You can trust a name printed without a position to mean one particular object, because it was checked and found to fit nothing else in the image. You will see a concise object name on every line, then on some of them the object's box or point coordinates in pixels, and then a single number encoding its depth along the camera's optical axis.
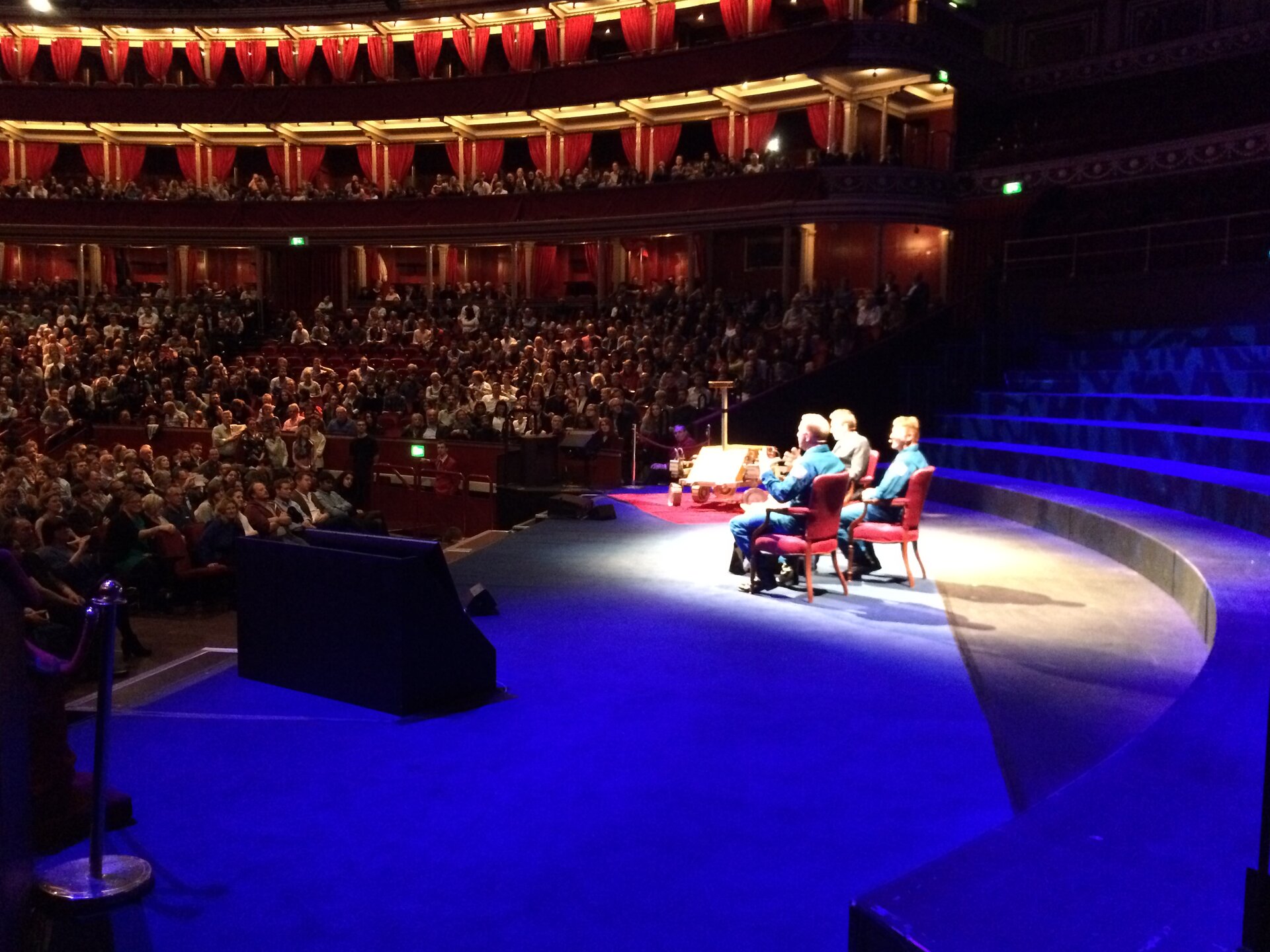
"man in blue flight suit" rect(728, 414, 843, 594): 7.46
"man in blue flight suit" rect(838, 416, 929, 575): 8.07
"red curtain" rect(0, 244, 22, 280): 29.94
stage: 3.31
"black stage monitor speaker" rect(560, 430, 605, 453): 14.28
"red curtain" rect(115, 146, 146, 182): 29.77
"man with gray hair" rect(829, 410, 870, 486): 8.46
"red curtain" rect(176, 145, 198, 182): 29.75
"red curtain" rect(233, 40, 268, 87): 28.41
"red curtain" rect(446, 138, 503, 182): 27.64
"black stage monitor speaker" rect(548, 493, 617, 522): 11.38
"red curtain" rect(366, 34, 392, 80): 27.64
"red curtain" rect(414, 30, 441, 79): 27.34
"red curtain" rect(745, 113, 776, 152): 24.06
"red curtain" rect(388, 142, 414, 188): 28.61
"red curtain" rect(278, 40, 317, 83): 28.12
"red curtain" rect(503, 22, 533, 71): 26.25
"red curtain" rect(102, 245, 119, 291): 30.16
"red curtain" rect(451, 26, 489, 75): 27.03
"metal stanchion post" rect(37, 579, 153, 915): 3.12
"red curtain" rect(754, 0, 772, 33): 23.47
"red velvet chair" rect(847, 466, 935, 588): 7.80
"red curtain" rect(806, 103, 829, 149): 22.94
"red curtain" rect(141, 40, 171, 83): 28.80
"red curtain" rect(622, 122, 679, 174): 25.67
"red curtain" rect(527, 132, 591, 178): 26.77
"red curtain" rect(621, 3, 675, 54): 24.83
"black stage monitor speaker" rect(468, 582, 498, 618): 6.99
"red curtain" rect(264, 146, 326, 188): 29.20
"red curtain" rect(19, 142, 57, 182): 29.69
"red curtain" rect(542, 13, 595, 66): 25.27
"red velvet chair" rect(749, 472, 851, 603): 7.30
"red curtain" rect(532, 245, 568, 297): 27.56
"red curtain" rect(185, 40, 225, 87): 28.66
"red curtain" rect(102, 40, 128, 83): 28.91
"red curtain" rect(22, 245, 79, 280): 30.16
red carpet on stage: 11.52
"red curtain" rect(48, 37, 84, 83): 28.91
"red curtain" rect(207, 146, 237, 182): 29.55
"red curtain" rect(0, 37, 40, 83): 28.80
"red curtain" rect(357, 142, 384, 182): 28.80
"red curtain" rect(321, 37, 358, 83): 28.03
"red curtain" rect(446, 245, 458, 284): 29.06
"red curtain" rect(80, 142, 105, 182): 29.70
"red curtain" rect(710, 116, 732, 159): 24.91
